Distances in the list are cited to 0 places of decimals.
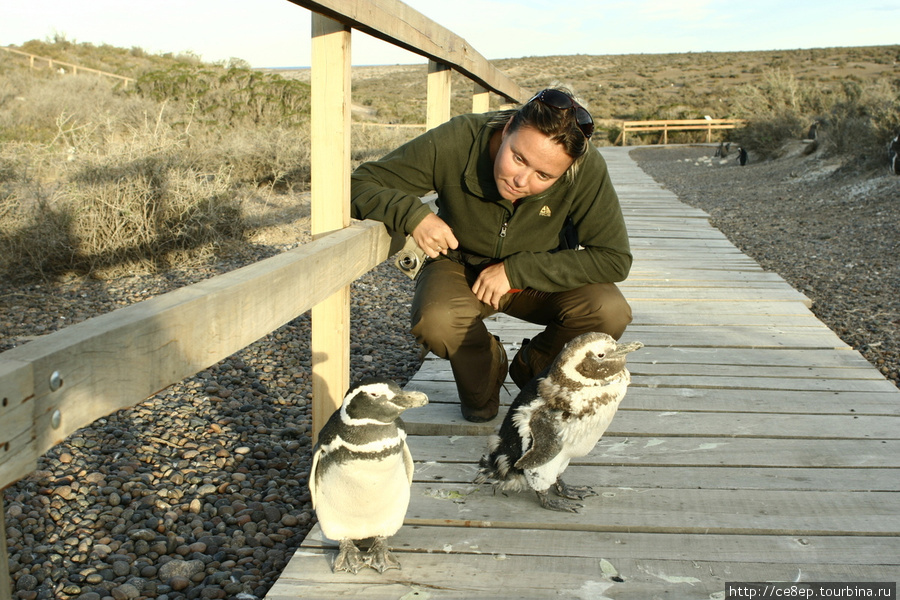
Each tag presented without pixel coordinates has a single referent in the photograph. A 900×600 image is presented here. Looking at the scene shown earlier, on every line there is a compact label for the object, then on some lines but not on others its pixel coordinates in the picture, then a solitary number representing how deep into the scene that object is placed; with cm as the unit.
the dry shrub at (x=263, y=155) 1077
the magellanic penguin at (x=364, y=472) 192
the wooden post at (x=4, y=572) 111
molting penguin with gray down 232
